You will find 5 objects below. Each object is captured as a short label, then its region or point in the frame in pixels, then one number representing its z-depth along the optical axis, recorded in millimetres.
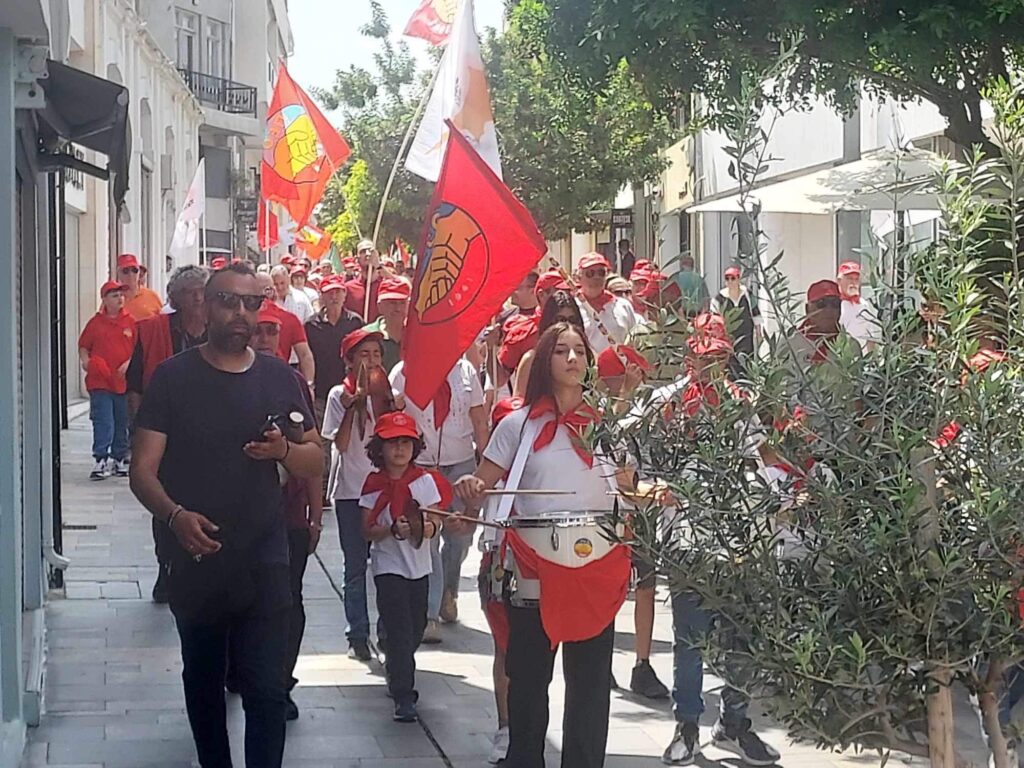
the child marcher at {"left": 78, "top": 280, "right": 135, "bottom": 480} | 15812
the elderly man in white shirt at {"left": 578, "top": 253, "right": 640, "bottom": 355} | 10180
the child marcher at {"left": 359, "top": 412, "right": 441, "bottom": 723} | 7422
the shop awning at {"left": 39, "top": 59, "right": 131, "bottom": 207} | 6961
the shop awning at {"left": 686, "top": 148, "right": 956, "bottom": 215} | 12014
